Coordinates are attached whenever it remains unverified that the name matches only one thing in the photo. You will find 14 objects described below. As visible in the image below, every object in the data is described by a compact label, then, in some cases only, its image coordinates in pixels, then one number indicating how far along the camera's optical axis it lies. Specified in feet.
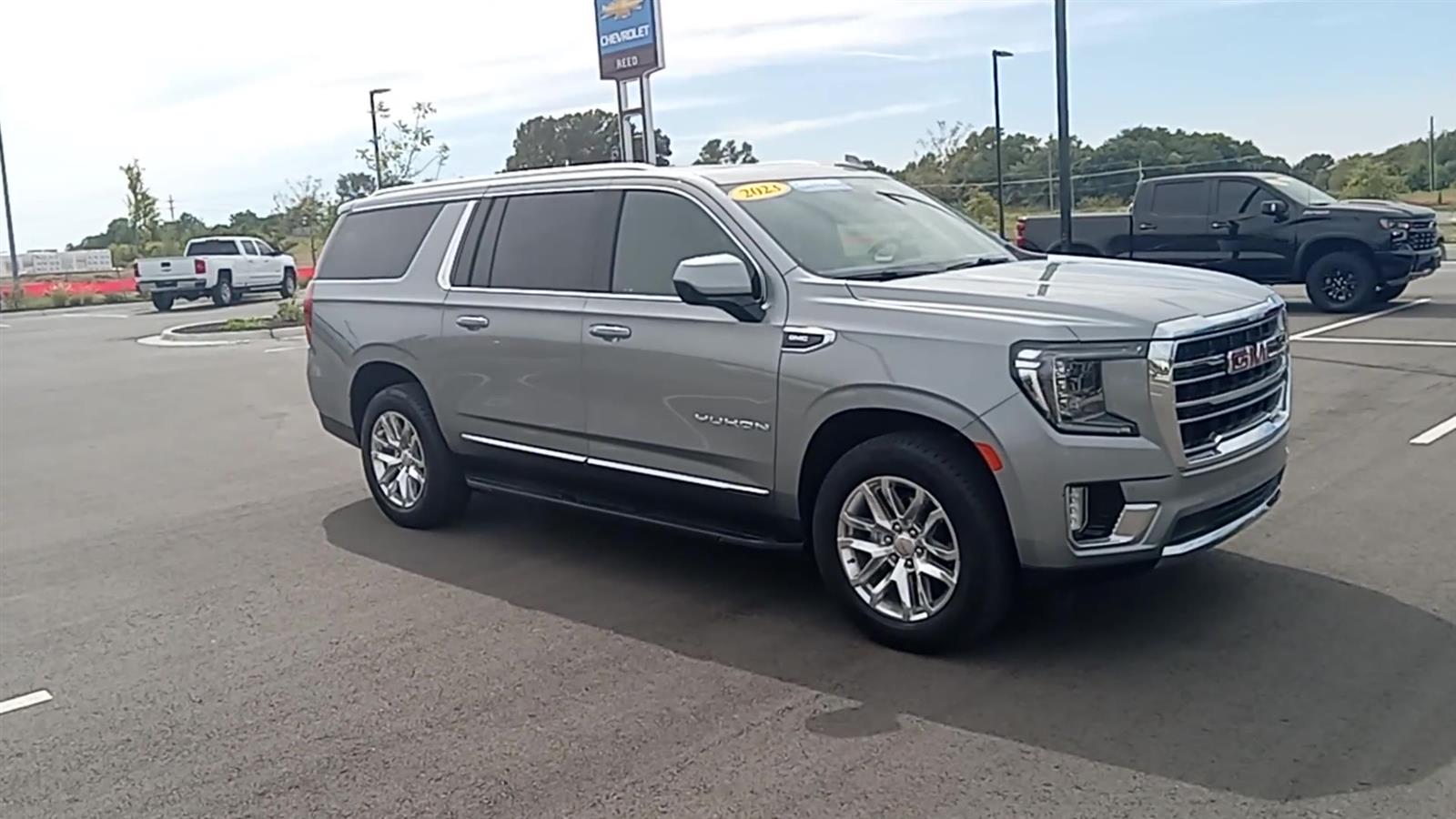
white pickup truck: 107.14
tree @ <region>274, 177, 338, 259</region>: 147.33
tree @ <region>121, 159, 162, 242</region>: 166.91
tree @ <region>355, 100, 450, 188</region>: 127.24
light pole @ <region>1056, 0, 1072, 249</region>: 50.90
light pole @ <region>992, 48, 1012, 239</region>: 102.47
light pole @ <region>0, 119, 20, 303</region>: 127.75
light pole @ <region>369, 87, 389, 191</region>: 121.49
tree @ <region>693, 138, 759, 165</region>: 78.78
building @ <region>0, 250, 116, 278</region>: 215.10
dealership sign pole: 71.41
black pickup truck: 53.83
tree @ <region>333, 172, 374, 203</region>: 142.15
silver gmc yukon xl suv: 15.51
